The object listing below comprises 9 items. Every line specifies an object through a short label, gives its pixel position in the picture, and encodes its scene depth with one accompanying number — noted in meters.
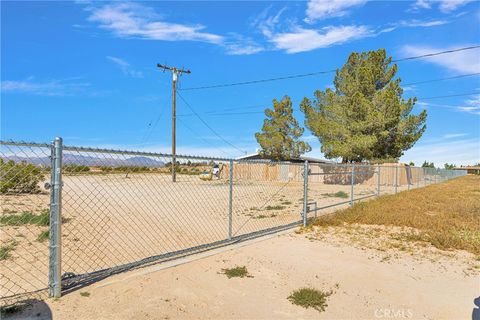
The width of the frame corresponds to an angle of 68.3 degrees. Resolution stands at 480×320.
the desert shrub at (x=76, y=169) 5.64
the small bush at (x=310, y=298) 4.00
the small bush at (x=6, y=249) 5.38
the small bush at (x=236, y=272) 4.89
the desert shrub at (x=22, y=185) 13.97
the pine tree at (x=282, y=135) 37.88
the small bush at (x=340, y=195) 15.50
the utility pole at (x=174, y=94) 28.09
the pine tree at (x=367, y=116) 26.64
